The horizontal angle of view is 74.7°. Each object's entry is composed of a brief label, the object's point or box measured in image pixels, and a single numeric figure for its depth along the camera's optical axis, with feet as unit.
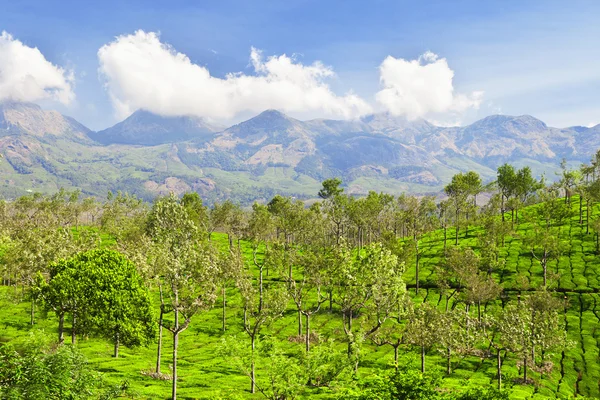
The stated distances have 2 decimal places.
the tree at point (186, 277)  161.99
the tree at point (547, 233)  386.73
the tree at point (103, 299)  215.31
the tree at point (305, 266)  260.58
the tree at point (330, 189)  615.16
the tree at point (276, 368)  145.28
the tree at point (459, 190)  521.24
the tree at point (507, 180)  551.18
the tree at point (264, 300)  218.26
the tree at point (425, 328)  252.42
